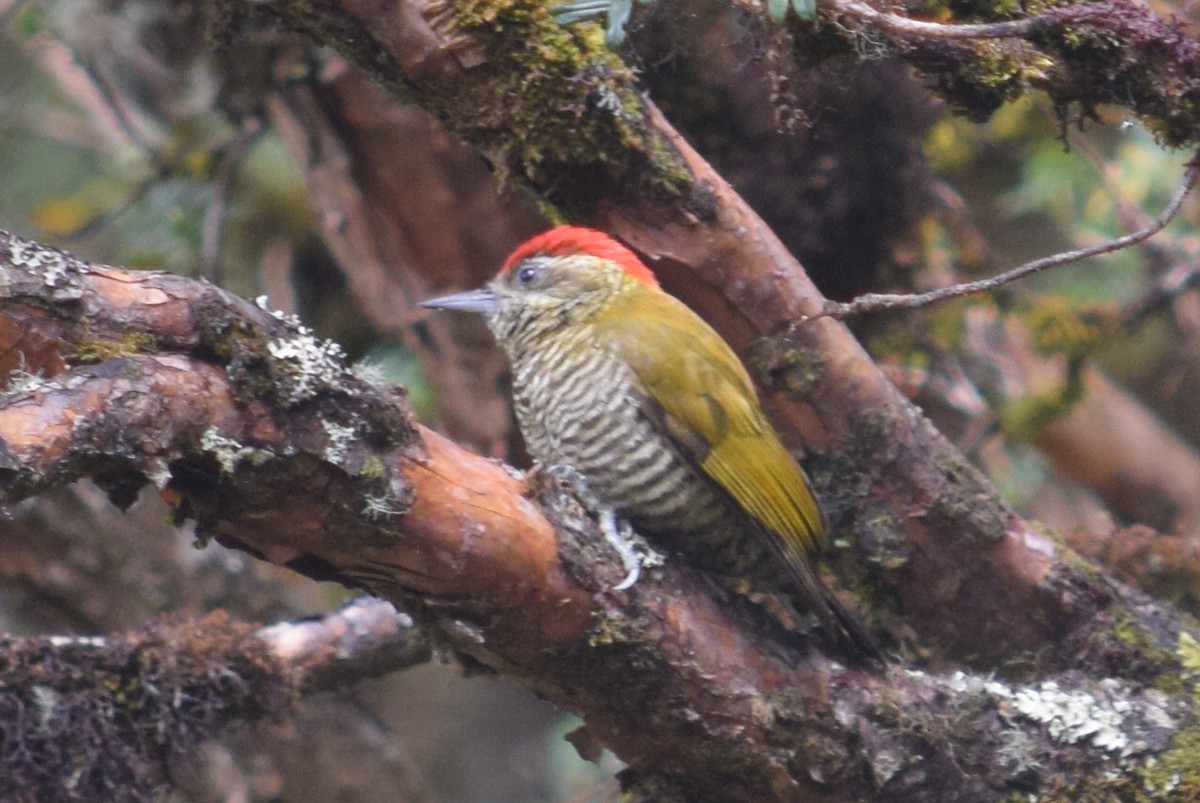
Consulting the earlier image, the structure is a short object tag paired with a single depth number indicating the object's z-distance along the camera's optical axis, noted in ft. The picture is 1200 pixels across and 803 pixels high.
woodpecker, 21.29
